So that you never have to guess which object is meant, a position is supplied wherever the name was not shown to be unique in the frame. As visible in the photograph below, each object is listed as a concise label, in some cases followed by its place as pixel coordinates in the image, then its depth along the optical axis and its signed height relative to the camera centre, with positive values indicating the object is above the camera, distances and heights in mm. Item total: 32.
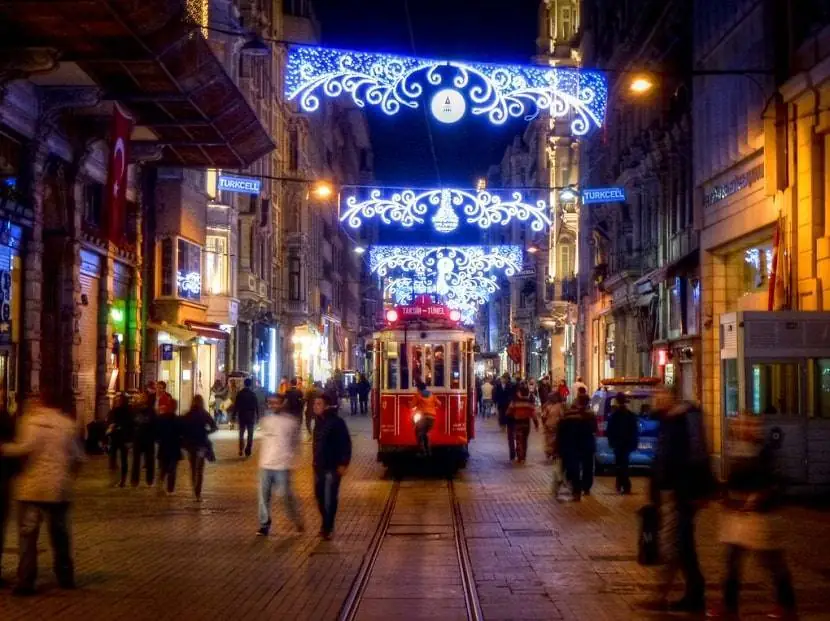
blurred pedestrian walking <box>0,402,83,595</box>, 10547 -1040
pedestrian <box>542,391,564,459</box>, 19378 -946
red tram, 23562 -309
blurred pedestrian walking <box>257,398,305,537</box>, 14328 -1096
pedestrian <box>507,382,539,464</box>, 26172 -1180
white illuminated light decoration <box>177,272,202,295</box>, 33375 +2266
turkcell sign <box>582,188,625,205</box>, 28000 +3888
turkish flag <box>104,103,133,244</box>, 24333 +3960
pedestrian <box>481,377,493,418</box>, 50469 -1502
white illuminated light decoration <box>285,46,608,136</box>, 20578 +4891
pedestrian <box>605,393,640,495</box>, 19578 -1199
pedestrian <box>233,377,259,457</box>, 26641 -1025
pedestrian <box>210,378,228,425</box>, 38188 -1047
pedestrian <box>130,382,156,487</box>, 19516 -1234
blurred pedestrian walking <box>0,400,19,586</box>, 11047 -1128
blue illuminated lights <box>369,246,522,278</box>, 40312 +3528
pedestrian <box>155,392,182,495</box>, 18891 -1209
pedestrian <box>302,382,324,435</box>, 29500 -1127
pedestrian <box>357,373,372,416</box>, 54531 -1323
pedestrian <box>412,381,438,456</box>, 23047 -973
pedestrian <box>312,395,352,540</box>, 14367 -1173
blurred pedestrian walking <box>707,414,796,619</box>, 9242 -1202
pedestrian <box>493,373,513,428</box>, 38750 -1094
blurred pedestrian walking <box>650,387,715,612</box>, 9898 -1076
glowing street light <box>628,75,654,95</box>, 19750 +4574
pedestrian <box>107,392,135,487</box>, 20406 -1088
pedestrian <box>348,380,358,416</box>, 54531 -1567
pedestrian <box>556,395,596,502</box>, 18812 -1302
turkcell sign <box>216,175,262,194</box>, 26125 +3885
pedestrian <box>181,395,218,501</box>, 18297 -1168
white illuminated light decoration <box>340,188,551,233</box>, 26688 +3449
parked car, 22719 -928
